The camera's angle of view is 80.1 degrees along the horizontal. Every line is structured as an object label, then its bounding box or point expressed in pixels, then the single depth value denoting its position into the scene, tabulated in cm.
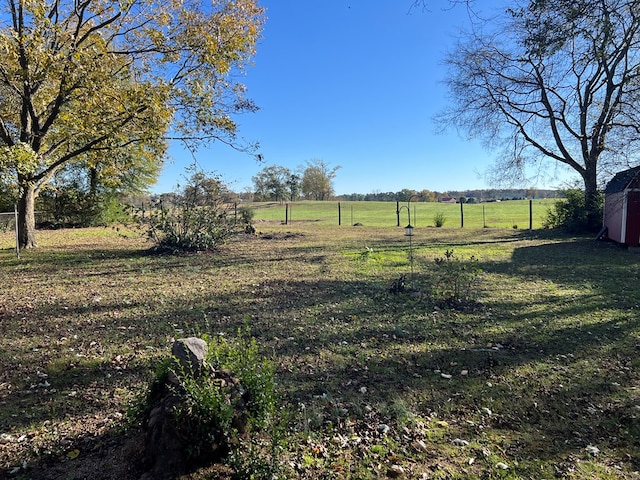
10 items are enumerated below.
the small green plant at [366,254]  941
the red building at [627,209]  1152
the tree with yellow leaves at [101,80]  802
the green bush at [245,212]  1535
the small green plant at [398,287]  611
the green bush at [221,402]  190
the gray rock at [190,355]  210
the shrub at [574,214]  1580
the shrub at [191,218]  971
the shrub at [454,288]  566
